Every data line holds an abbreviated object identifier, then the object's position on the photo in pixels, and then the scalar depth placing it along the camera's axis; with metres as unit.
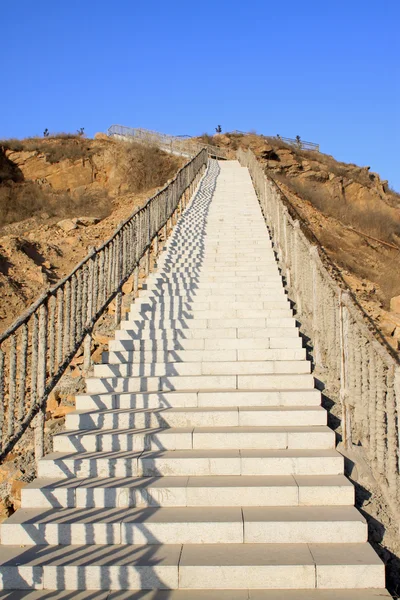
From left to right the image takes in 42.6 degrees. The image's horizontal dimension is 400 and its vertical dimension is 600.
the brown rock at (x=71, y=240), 15.06
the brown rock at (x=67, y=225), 17.17
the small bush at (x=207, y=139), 38.62
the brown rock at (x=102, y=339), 7.28
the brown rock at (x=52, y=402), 6.01
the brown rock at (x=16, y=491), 4.71
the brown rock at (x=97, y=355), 6.75
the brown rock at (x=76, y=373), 6.47
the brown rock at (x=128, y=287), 10.32
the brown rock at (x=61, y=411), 5.78
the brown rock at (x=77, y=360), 7.09
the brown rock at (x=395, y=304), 10.42
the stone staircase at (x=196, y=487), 3.44
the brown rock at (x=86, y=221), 18.09
